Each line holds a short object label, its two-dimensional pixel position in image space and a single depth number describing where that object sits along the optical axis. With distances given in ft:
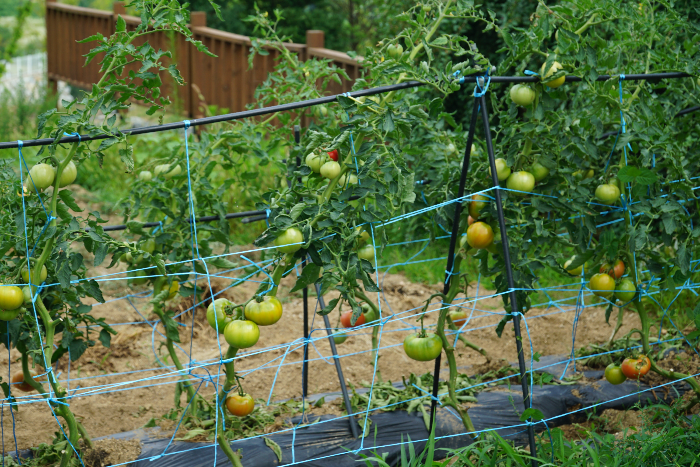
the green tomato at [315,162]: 13.83
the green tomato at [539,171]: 14.26
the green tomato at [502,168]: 14.19
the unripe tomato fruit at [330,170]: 13.72
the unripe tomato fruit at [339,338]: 15.13
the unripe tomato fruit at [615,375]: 14.84
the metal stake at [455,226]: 13.79
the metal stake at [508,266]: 13.80
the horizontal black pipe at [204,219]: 14.88
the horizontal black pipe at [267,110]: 13.37
